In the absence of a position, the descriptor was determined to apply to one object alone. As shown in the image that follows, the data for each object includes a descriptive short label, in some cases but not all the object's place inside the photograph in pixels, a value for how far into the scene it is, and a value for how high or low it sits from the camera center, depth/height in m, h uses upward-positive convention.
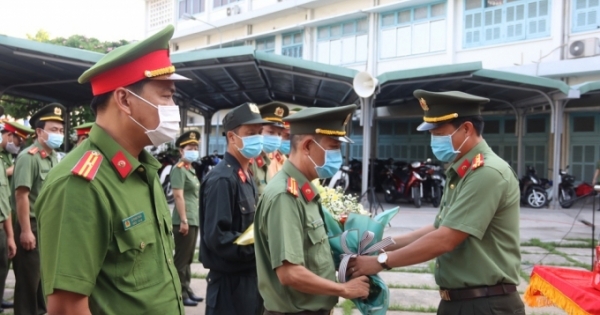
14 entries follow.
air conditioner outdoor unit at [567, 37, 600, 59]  14.49 +3.35
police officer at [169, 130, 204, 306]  5.14 -0.70
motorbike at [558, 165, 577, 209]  13.19 -0.79
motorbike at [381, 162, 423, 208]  12.89 -0.77
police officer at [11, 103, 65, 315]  4.28 -0.52
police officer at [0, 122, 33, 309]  4.36 -0.51
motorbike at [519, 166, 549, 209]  13.10 -0.86
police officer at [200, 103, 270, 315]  2.98 -0.54
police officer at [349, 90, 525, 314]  2.40 -0.44
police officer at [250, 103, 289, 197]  4.65 +0.12
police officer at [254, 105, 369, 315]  2.13 -0.34
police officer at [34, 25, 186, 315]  1.48 -0.18
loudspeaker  10.88 +1.60
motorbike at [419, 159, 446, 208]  12.96 -0.61
